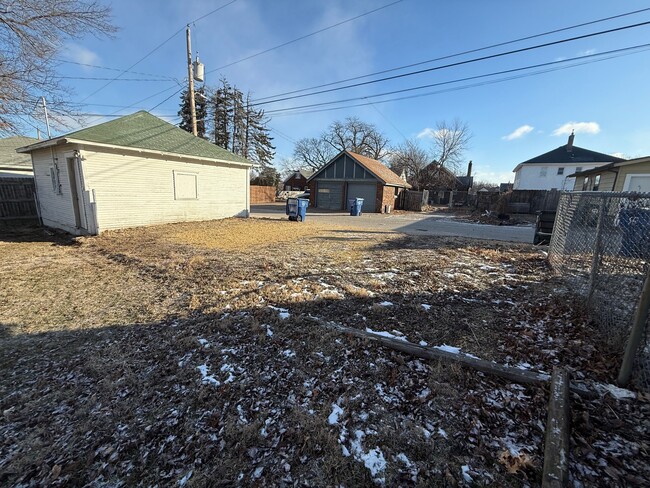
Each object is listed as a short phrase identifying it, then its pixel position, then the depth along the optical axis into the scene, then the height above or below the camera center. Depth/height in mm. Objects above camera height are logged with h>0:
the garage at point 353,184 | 22422 +858
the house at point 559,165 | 29562 +3944
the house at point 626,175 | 12102 +1349
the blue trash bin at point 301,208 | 14655 -780
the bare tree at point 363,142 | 43938 +8105
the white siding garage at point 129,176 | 9242 +383
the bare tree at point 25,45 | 8156 +4060
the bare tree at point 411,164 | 39500 +4601
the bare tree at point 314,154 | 47750 +6297
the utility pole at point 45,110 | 9270 +2403
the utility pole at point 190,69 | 14172 +5822
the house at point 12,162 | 17359 +1228
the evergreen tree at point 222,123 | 32094 +7501
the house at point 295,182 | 48156 +1707
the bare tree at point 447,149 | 39872 +6735
